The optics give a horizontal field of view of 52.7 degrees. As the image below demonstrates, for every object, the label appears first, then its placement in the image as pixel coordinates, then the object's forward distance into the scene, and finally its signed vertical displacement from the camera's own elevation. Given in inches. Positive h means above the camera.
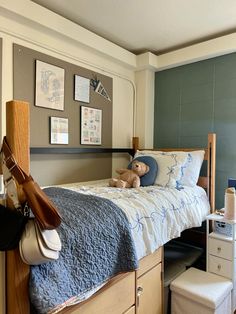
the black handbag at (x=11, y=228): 30.9 -10.4
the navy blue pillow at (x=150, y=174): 89.3 -9.2
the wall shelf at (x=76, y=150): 83.4 -0.5
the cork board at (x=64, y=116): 80.2 +10.1
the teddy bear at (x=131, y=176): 85.2 -9.8
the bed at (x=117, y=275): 33.1 -23.7
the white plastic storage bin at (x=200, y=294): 61.4 -38.5
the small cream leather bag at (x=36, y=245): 29.6 -12.2
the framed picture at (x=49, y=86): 83.9 +22.8
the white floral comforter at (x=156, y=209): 57.1 -17.0
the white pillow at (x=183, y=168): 88.5 -7.0
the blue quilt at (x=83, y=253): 33.9 -17.9
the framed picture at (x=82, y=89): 96.7 +24.9
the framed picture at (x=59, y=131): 89.0 +6.9
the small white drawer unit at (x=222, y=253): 73.6 -33.0
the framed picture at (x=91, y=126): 100.2 +10.0
